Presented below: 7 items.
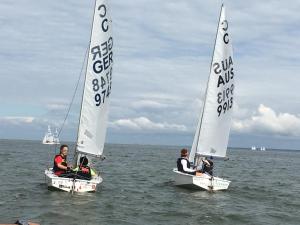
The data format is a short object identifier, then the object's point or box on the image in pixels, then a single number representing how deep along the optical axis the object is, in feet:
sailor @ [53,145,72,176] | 73.99
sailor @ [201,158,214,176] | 87.97
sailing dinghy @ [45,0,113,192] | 78.23
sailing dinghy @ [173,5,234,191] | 92.68
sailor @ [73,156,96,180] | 74.23
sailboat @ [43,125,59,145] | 513.57
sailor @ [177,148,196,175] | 84.89
